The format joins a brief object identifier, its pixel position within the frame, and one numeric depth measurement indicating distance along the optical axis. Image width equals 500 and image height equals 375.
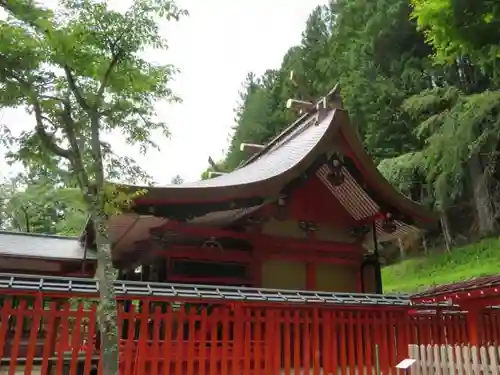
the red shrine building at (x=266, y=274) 6.25
